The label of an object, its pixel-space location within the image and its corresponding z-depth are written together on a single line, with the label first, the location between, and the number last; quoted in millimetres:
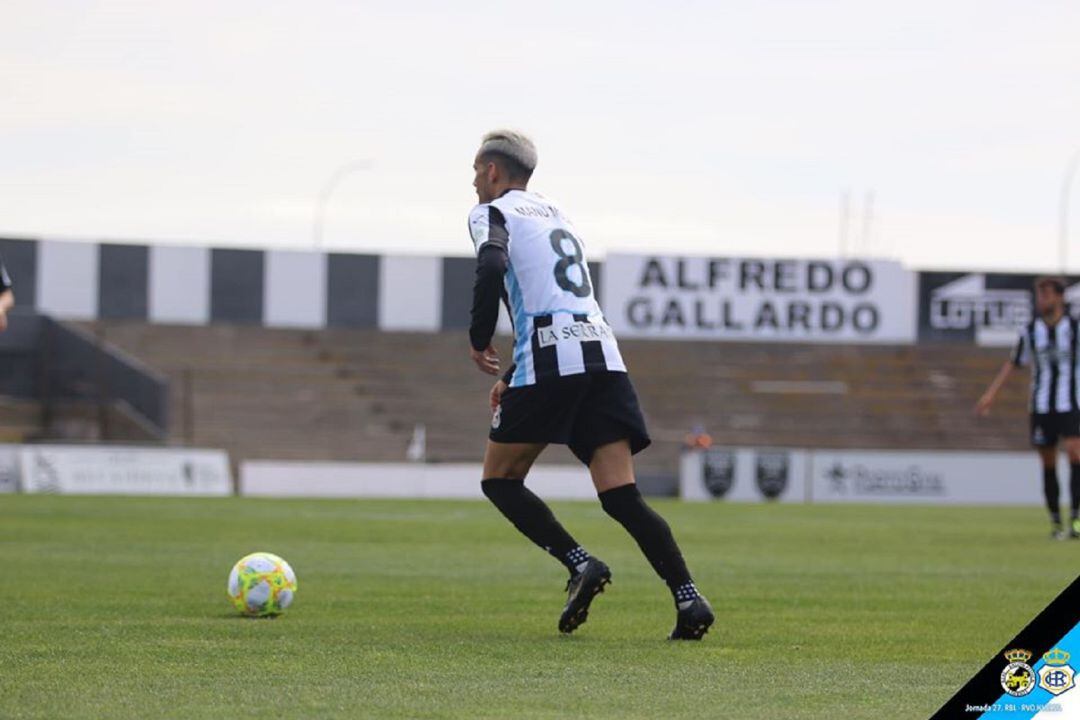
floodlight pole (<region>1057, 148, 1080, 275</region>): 60838
